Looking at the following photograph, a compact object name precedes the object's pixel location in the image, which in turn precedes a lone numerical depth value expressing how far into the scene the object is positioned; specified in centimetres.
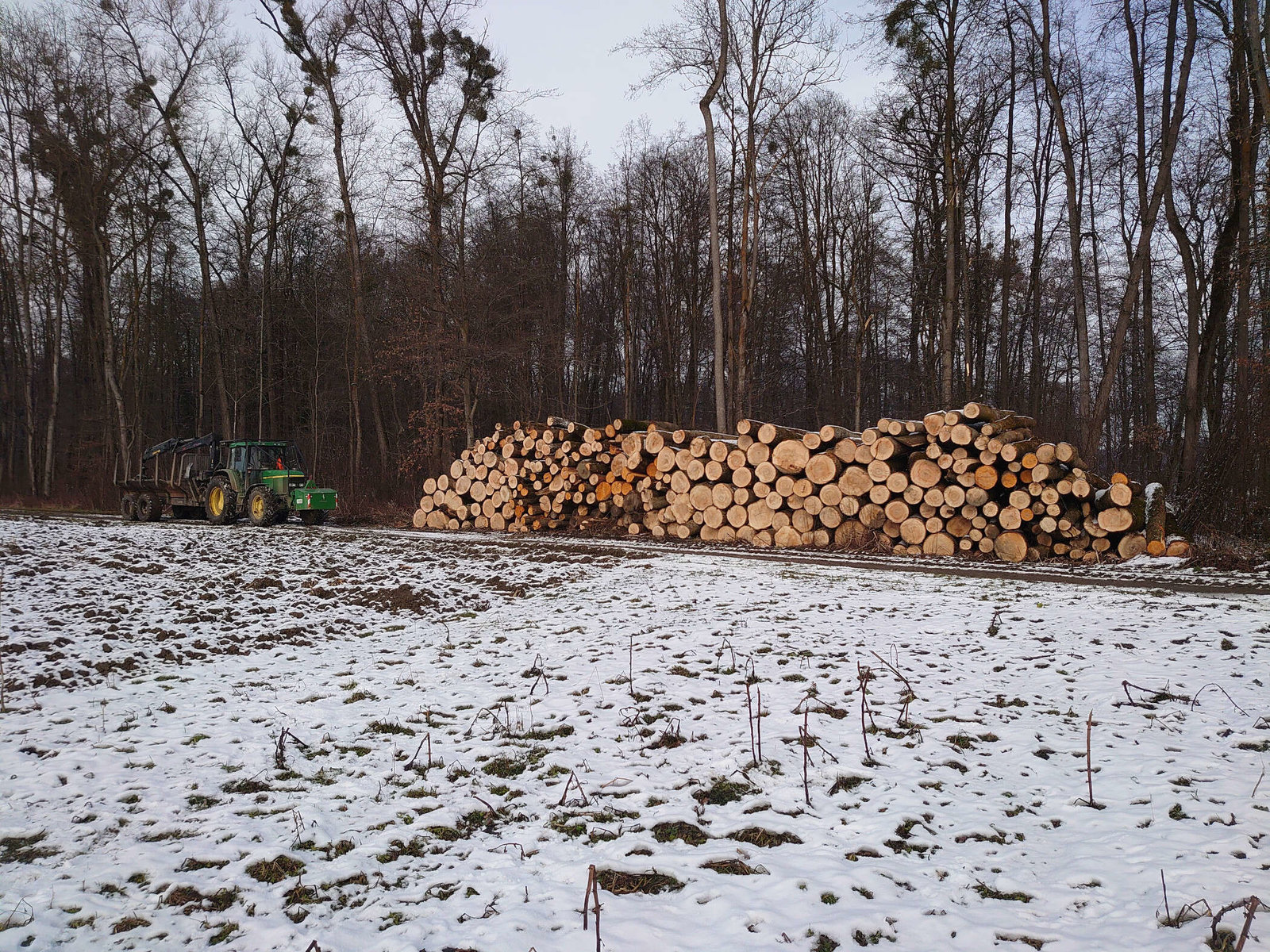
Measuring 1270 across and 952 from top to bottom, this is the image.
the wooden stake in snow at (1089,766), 326
